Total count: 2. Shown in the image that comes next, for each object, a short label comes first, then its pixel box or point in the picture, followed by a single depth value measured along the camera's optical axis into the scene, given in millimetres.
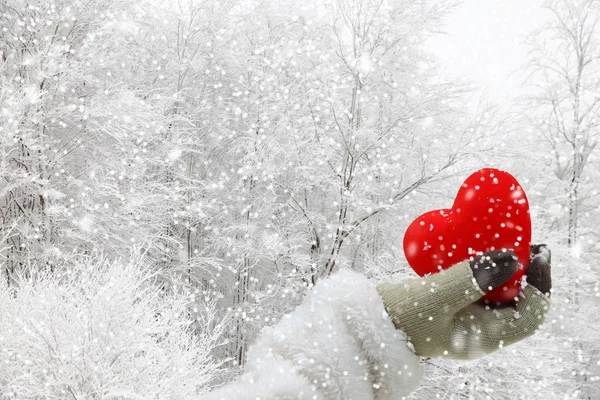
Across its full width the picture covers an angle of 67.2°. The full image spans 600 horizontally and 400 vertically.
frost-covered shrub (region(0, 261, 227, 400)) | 6367
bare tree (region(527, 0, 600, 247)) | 9773
